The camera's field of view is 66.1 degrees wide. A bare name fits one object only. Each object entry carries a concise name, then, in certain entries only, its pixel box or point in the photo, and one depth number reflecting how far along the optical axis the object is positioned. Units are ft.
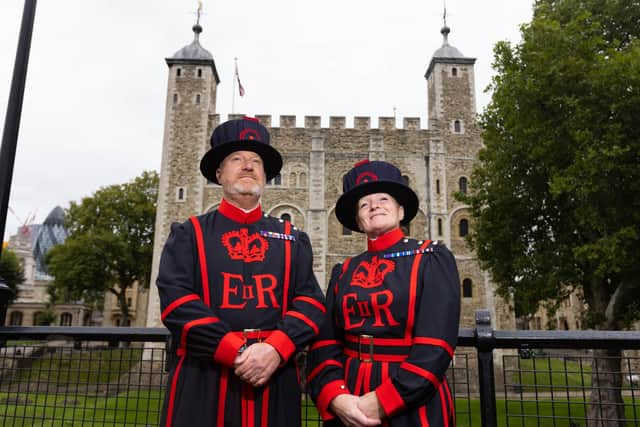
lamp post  12.12
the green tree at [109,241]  100.53
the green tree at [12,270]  133.26
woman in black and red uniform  8.13
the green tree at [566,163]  34.53
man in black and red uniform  8.51
